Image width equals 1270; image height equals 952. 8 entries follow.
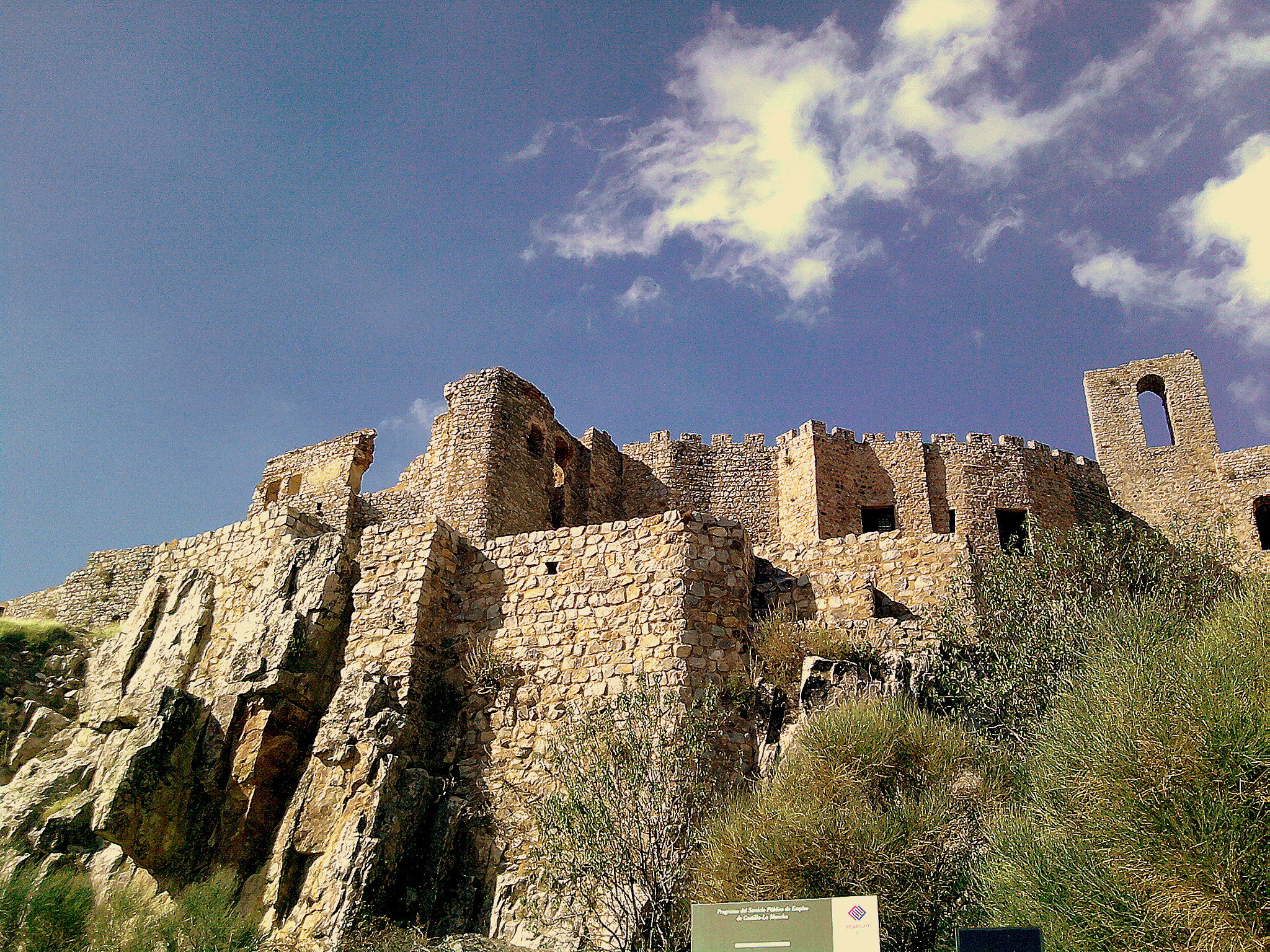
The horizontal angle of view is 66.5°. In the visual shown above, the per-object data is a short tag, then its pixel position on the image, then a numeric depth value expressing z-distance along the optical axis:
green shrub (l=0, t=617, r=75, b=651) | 21.12
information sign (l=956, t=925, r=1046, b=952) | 6.48
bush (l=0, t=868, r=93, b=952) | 11.95
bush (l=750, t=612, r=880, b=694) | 13.77
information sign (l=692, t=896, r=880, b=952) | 7.85
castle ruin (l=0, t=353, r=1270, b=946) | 13.40
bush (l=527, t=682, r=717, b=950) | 11.45
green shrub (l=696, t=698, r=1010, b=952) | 10.32
